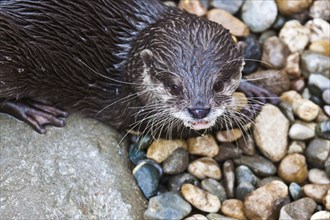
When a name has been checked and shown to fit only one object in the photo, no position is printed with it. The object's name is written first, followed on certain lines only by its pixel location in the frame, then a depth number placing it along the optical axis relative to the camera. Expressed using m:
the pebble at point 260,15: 3.87
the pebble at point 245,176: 3.39
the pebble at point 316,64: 3.74
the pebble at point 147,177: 3.35
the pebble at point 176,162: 3.40
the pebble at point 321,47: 3.83
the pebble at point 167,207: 3.22
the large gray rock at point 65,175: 3.19
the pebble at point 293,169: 3.39
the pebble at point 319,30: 3.88
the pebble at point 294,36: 3.83
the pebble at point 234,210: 3.27
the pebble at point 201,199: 3.26
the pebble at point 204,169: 3.41
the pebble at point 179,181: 3.38
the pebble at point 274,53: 3.76
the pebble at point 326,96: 3.63
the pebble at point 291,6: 3.89
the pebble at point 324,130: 3.48
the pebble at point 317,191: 3.25
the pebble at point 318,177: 3.37
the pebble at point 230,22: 3.83
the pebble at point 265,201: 3.21
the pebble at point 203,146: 3.47
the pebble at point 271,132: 3.47
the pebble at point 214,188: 3.34
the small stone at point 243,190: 3.34
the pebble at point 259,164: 3.43
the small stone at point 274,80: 3.71
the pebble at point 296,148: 3.49
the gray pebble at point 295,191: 3.30
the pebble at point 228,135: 3.52
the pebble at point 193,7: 3.87
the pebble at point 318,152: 3.44
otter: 3.11
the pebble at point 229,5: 3.91
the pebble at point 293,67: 3.75
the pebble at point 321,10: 3.93
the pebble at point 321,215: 3.10
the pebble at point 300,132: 3.50
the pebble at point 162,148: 3.44
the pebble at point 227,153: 3.48
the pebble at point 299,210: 3.15
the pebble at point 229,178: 3.37
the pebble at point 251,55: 3.75
